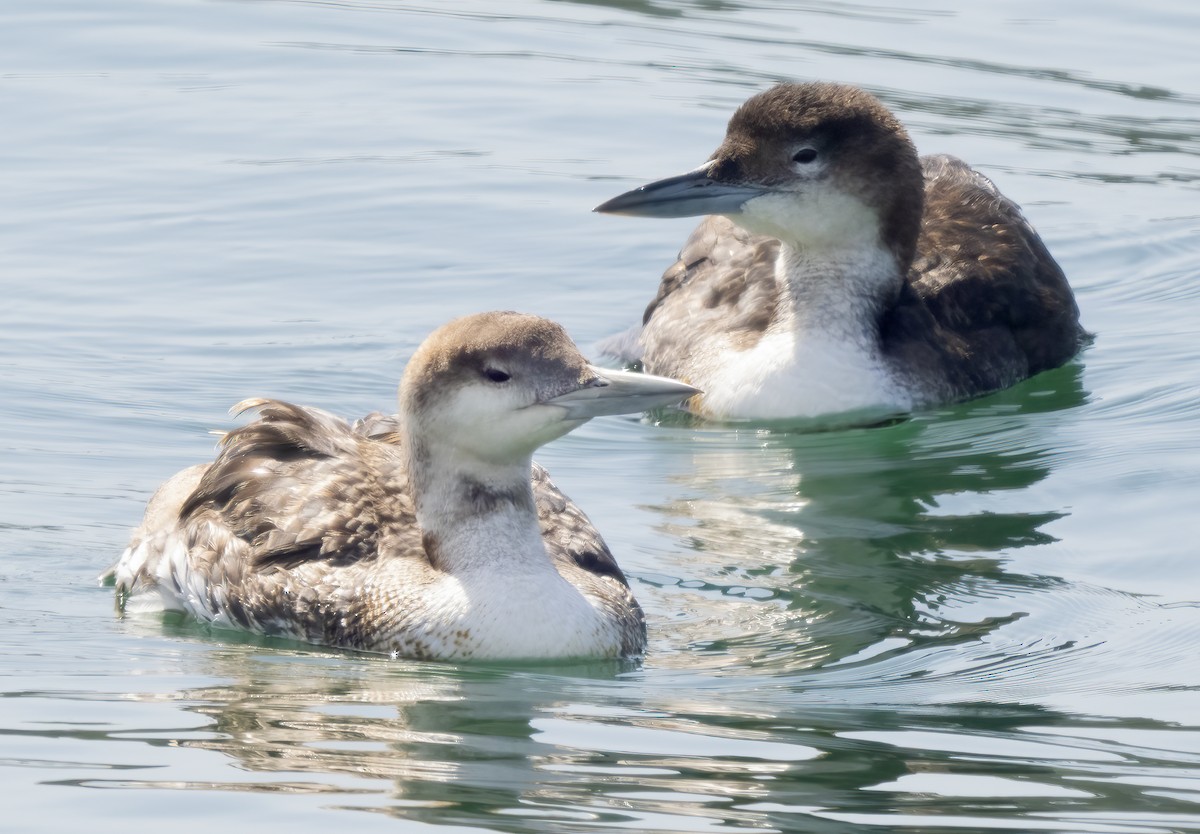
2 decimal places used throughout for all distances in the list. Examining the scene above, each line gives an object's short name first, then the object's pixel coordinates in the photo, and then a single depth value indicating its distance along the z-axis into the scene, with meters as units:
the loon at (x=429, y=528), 15.83
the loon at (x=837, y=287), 22.94
